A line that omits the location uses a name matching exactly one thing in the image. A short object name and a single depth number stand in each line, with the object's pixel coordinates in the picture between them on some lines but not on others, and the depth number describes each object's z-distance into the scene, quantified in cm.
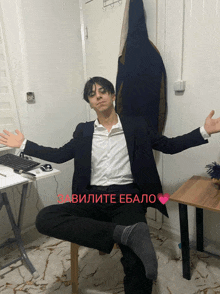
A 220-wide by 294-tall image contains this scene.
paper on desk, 132
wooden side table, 126
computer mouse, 163
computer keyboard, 160
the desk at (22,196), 138
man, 123
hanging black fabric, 159
